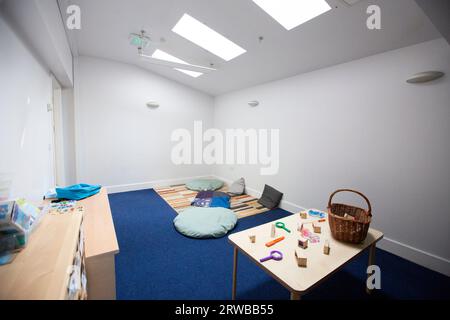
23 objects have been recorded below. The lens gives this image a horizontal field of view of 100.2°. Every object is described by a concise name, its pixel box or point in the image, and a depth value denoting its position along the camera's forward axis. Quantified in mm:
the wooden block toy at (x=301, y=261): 1113
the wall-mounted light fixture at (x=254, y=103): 3879
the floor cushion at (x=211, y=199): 3521
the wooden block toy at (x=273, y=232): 1458
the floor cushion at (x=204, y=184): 4551
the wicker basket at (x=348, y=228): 1305
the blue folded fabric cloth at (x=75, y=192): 2029
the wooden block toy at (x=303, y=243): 1305
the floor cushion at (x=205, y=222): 2502
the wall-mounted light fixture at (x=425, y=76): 1789
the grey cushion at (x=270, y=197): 3514
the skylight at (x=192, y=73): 4000
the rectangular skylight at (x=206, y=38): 2469
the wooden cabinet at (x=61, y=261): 584
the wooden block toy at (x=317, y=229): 1521
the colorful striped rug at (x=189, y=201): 3397
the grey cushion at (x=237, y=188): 4281
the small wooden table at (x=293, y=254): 1027
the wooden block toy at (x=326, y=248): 1241
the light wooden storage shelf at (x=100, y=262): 1153
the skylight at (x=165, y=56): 3380
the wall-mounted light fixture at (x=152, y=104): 4344
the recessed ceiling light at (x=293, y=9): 1802
